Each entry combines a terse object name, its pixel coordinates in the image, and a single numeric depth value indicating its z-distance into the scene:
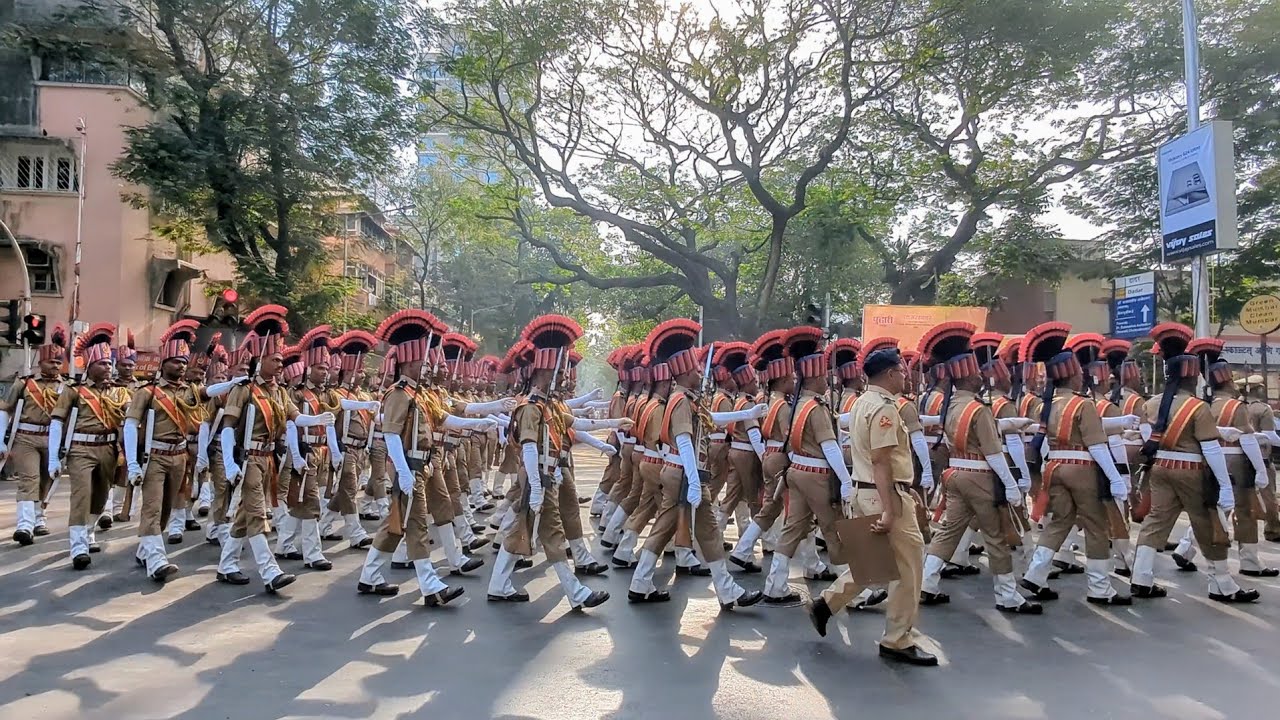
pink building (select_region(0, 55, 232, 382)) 23.05
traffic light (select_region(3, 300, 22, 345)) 14.91
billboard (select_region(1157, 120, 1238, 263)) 13.57
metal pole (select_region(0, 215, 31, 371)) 15.53
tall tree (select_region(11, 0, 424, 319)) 19.06
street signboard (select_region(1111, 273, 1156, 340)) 17.36
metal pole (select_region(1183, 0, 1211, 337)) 14.40
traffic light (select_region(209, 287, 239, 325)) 14.86
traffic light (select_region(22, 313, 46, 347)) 15.02
